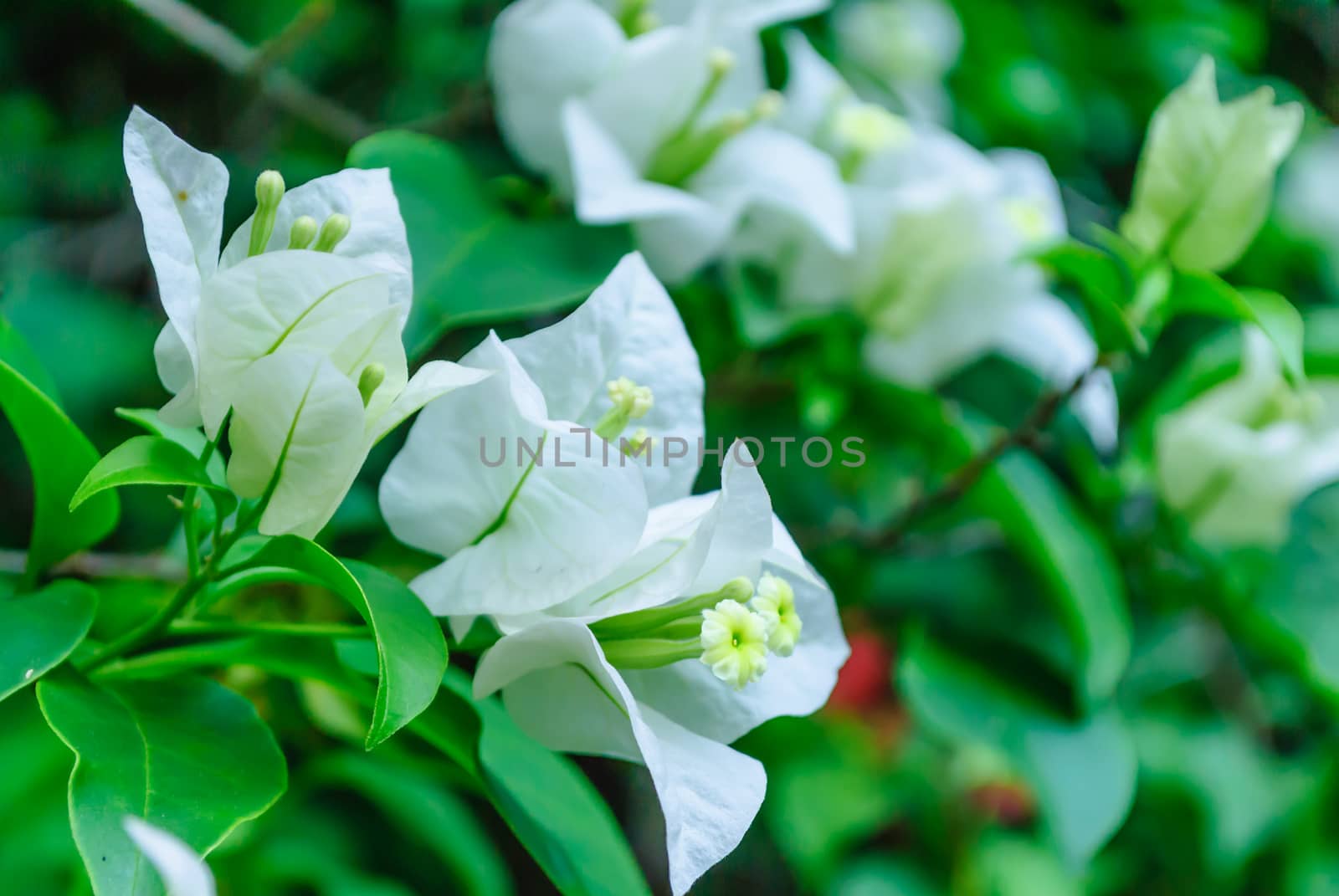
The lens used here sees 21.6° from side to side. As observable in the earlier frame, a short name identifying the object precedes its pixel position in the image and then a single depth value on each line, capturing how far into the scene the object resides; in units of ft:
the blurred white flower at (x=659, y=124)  1.56
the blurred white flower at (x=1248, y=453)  1.69
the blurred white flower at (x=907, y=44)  2.33
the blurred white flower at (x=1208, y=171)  1.51
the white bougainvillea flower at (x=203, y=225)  1.27
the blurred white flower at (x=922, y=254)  1.67
